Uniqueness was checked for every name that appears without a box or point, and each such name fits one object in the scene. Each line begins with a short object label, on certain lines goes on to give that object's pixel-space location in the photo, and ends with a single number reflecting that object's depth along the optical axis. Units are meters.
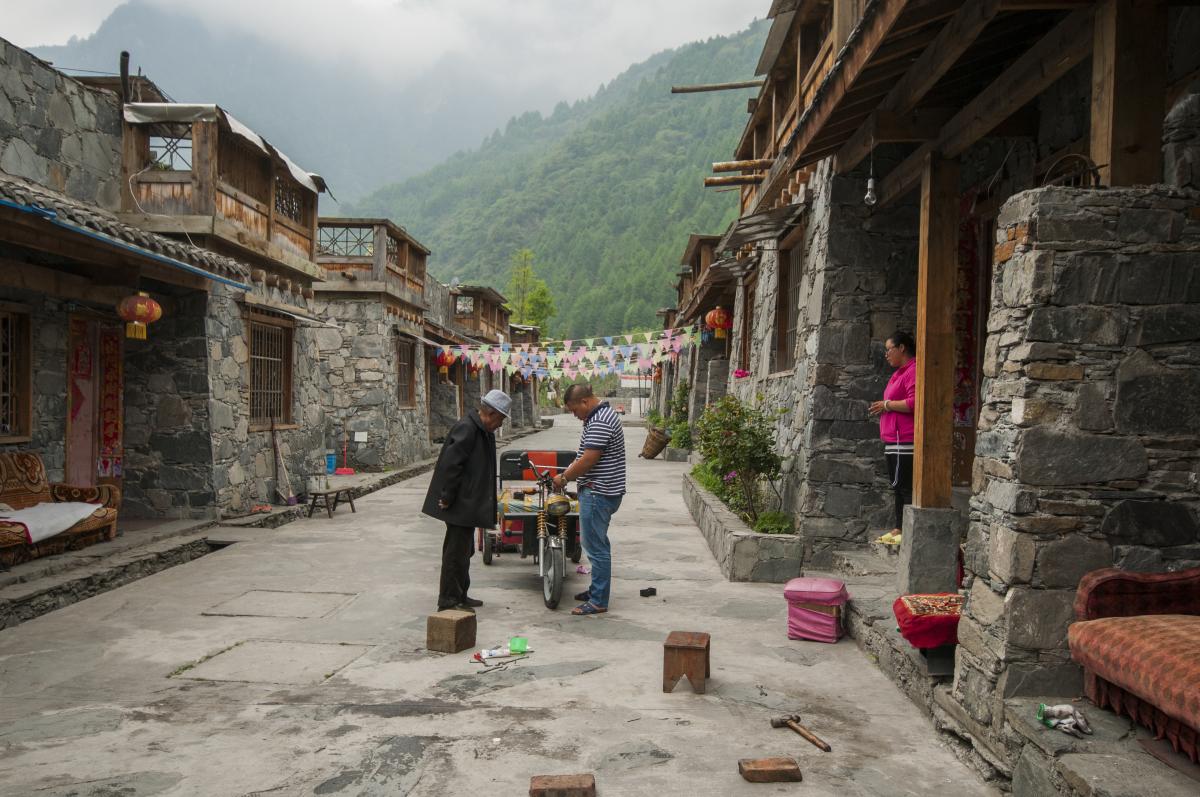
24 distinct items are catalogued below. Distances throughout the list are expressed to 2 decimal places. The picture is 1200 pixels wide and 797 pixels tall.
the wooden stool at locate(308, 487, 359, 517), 11.80
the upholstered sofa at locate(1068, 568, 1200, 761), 2.92
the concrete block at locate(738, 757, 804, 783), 3.65
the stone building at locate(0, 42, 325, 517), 8.61
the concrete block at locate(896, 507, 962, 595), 5.98
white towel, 7.29
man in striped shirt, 6.46
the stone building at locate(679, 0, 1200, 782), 3.69
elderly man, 6.39
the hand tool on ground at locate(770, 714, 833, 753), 4.06
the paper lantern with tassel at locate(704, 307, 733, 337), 18.12
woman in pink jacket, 6.89
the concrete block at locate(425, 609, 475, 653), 5.54
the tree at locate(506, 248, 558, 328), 55.59
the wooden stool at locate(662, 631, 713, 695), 4.76
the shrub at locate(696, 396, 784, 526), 8.70
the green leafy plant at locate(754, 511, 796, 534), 8.28
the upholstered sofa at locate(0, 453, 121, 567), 7.64
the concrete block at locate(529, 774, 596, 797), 3.43
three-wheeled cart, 6.75
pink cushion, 5.84
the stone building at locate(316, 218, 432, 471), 17.28
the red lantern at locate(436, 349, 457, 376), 21.59
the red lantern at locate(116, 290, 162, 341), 8.42
